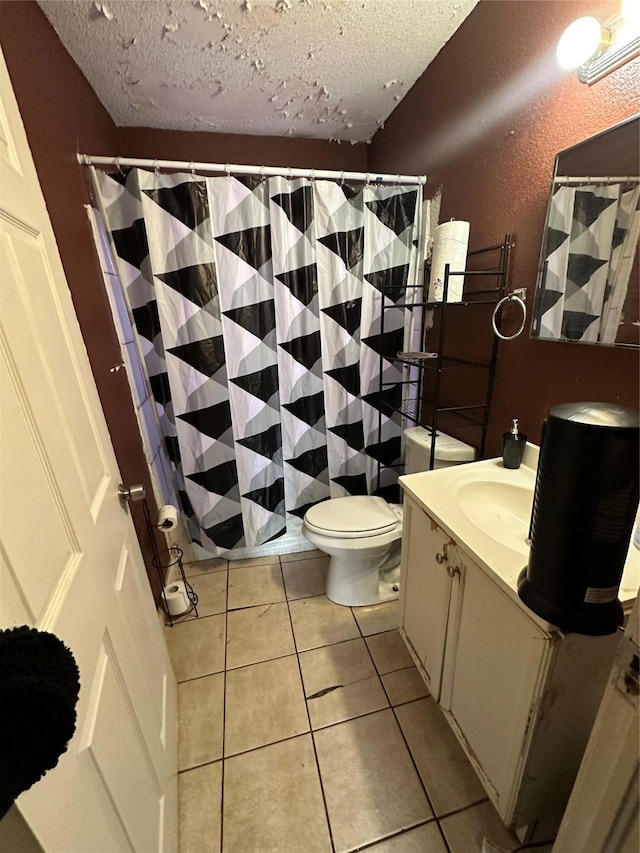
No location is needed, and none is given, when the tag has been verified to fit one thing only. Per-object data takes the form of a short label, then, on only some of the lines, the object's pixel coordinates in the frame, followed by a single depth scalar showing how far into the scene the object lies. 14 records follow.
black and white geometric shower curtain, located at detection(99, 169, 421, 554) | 1.50
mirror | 0.84
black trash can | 0.53
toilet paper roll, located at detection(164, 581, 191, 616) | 1.63
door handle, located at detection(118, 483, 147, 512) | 0.93
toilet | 1.51
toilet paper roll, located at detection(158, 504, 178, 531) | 1.41
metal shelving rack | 1.26
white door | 0.47
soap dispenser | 1.19
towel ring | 1.17
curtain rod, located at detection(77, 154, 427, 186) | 1.38
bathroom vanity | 0.72
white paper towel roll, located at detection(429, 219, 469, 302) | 1.32
